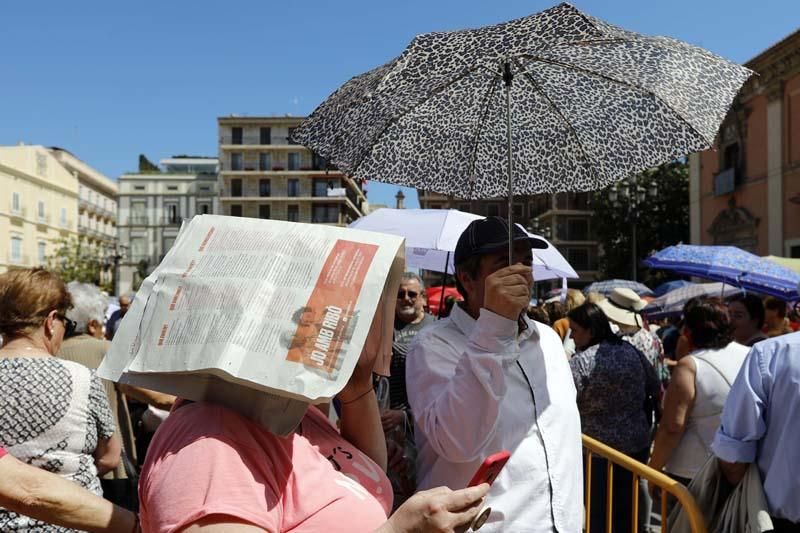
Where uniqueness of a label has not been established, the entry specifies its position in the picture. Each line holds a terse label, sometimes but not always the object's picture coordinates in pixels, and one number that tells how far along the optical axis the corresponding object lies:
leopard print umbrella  2.31
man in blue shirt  2.54
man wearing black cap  1.98
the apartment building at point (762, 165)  25.09
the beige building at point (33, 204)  53.06
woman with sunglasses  2.61
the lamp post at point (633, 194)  21.38
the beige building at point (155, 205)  85.38
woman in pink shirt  1.17
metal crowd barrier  2.71
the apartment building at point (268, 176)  76.25
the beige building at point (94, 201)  67.56
